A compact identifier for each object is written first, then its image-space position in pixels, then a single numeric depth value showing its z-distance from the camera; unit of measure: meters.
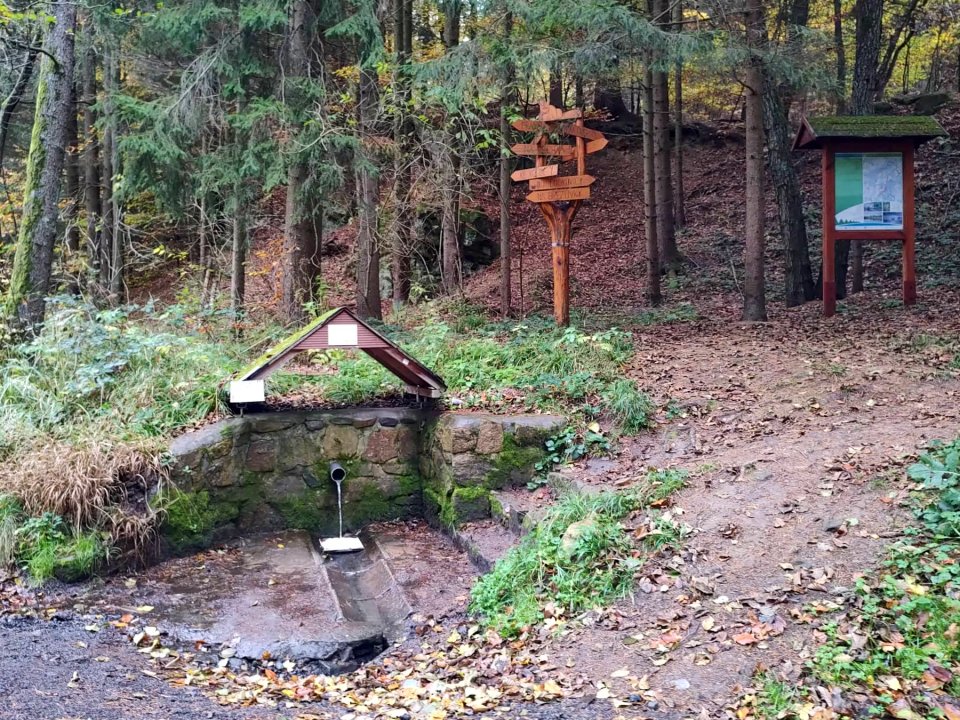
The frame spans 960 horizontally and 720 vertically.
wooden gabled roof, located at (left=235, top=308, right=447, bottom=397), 7.21
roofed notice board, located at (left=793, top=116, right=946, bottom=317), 10.32
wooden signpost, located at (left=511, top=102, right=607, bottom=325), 9.50
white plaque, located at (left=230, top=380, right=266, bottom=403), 7.30
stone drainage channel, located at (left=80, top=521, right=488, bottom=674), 5.36
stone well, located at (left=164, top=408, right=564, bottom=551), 7.40
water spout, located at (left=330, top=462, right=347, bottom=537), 8.06
